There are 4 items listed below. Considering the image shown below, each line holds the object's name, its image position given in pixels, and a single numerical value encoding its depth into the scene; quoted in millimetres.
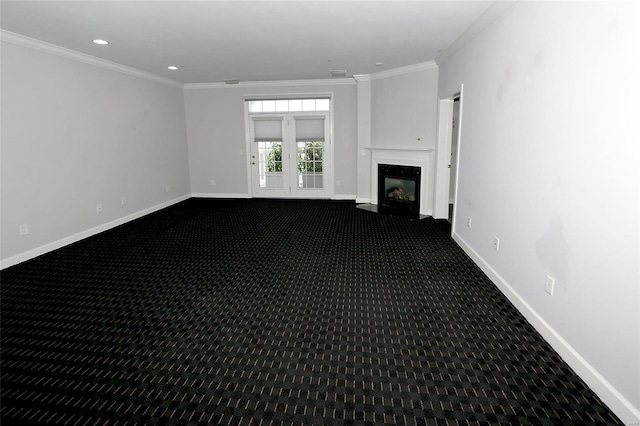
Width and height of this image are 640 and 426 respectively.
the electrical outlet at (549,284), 2725
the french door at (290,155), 8703
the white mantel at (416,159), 6727
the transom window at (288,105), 8547
